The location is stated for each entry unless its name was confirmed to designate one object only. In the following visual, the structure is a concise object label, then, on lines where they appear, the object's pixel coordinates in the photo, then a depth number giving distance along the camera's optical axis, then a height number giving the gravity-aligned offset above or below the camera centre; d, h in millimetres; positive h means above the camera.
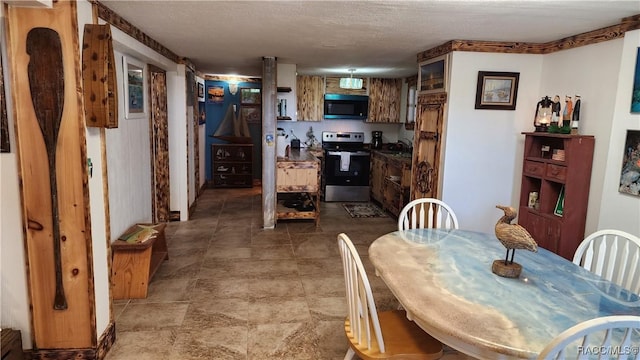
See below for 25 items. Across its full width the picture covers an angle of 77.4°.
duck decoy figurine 1860 -514
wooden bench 3156 -1199
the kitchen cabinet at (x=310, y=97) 6918 +458
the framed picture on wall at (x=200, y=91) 6926 +513
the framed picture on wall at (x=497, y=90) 3758 +370
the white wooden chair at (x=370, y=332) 1805 -1006
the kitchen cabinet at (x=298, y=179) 5215 -728
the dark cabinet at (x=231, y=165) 7617 -835
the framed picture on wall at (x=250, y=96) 7938 +506
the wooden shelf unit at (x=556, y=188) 3088 -474
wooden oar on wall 2027 +162
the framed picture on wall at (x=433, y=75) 3875 +539
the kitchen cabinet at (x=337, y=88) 6973 +632
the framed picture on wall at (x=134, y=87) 3678 +299
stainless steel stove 6719 -845
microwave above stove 6977 +317
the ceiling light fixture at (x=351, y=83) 5355 +558
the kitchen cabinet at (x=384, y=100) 7086 +461
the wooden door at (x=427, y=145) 3975 -188
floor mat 6008 -1326
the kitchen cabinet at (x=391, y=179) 5477 -788
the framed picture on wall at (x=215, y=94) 7816 +517
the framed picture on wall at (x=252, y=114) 7973 +159
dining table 1450 -710
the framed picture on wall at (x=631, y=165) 2691 -215
